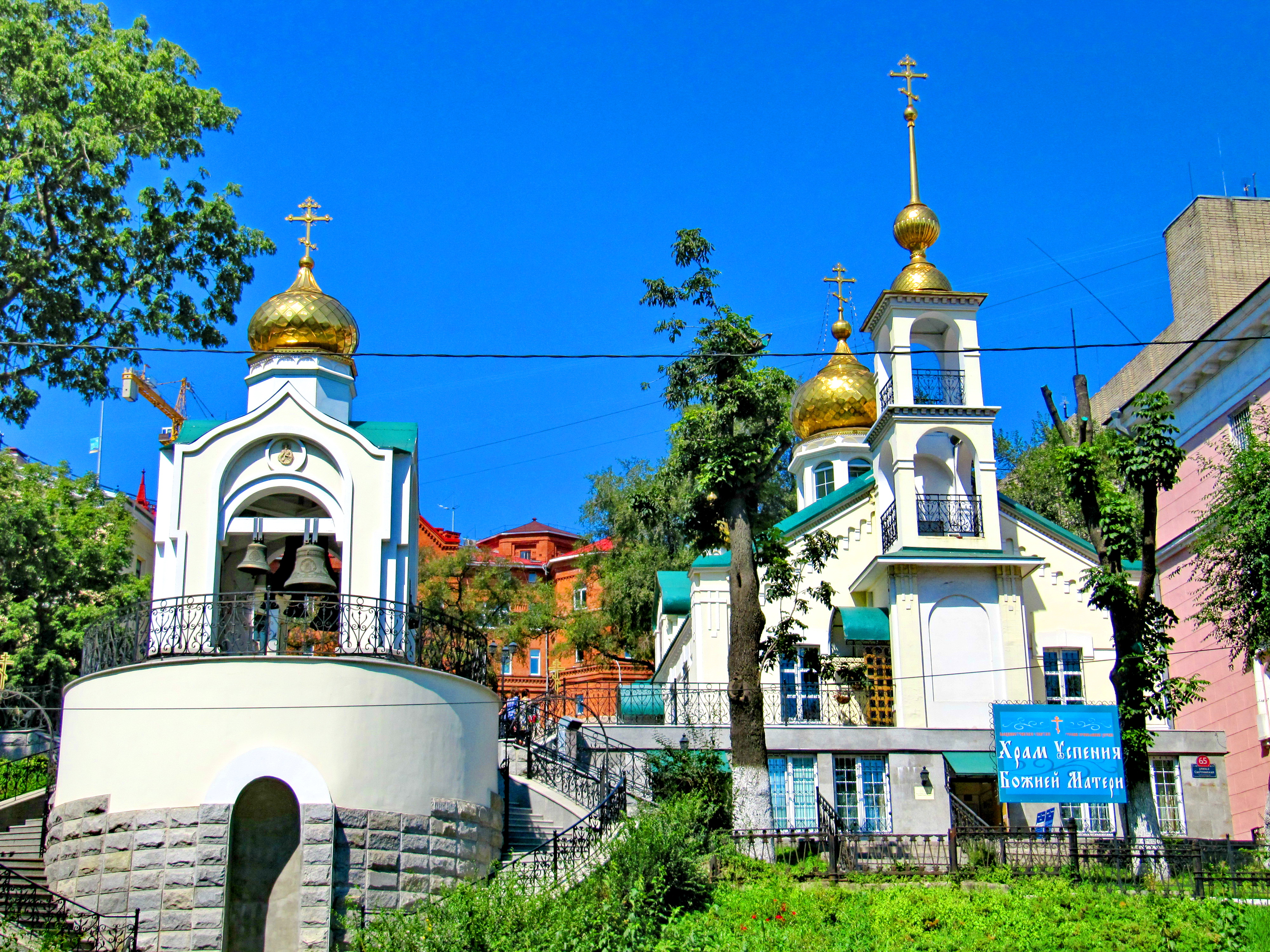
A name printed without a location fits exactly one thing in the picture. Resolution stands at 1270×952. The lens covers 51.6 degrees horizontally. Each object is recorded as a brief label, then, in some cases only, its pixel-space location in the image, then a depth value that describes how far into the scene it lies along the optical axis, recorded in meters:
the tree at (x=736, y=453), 19.08
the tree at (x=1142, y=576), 18.09
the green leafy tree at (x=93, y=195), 23.14
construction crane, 44.38
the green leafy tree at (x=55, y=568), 26.02
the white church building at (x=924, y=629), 23.70
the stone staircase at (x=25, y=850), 16.88
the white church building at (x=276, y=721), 15.51
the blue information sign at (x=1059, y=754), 17.98
